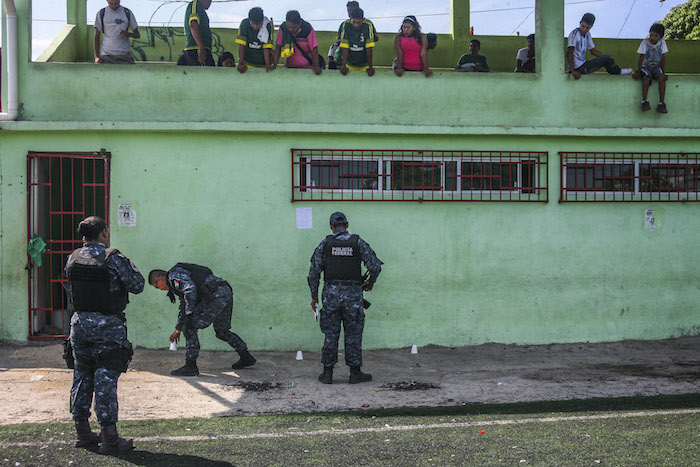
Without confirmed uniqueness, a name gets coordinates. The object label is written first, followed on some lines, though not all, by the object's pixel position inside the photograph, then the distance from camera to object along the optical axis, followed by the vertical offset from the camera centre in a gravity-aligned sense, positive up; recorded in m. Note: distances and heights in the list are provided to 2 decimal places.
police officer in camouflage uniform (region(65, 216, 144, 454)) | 5.20 -0.70
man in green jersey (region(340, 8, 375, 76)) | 9.73 +2.87
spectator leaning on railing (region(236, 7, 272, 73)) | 9.34 +2.78
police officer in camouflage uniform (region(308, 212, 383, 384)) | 7.48 -0.63
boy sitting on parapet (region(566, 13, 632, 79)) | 9.84 +2.74
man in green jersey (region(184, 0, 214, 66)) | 9.48 +2.89
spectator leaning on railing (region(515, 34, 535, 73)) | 11.48 +3.09
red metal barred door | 8.74 +0.19
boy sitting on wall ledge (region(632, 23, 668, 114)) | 9.73 +2.59
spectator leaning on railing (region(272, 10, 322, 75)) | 9.51 +2.77
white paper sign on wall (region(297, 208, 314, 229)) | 9.09 +0.28
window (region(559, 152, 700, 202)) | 9.67 +0.89
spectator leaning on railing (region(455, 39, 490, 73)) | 11.45 +3.10
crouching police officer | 7.18 -0.73
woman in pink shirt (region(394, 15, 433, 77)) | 9.74 +2.77
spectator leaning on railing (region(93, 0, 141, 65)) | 9.57 +2.93
